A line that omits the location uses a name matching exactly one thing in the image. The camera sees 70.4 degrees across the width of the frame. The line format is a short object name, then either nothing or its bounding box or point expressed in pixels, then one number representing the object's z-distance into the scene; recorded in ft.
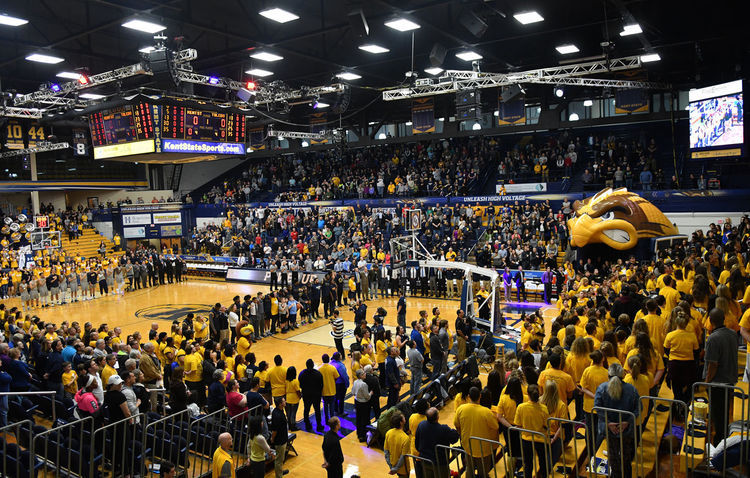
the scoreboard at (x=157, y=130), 51.65
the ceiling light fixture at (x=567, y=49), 66.49
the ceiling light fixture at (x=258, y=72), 69.51
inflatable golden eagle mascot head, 57.82
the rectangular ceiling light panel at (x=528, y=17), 49.52
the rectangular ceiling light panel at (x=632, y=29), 51.31
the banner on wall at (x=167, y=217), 117.91
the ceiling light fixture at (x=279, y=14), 47.09
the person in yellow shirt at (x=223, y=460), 18.93
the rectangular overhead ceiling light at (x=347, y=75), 71.40
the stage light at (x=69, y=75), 69.41
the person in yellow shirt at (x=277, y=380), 29.40
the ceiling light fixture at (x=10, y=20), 47.57
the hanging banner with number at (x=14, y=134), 93.30
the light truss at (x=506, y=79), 57.41
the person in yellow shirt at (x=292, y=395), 29.11
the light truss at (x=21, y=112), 73.26
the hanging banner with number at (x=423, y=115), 84.44
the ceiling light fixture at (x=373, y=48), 55.83
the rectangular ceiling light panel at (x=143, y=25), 50.01
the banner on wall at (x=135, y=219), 114.32
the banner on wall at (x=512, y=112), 78.95
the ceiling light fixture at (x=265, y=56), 61.77
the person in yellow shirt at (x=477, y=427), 17.99
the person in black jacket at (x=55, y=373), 30.14
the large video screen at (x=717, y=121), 57.00
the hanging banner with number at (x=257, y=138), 101.95
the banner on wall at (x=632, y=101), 74.79
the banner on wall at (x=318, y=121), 106.73
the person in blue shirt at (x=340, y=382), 30.81
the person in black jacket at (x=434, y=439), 17.98
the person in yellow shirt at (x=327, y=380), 30.19
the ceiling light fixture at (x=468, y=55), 64.28
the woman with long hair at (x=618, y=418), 16.34
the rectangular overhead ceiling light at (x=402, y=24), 50.81
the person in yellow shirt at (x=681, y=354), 20.30
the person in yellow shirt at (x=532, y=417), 17.53
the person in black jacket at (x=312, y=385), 29.48
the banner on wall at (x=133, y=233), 114.83
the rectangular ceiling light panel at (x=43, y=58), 62.34
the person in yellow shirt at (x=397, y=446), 19.34
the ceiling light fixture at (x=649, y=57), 54.24
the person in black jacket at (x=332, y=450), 21.33
